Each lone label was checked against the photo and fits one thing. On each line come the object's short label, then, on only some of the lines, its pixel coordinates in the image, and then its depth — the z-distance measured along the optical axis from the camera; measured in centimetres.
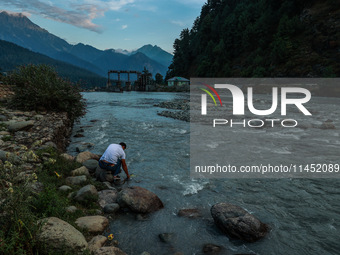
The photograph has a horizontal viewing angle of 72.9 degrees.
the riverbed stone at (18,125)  1073
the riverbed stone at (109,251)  450
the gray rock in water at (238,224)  573
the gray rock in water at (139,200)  690
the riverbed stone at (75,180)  776
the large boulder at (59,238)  399
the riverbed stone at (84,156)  998
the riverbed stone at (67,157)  959
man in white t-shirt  885
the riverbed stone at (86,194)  675
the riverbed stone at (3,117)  1211
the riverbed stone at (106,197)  710
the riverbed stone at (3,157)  713
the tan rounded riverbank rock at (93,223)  546
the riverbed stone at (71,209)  582
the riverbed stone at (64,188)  698
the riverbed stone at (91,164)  971
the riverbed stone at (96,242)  473
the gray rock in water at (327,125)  1880
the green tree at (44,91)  1496
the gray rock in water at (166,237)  576
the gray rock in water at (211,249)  532
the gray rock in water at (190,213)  690
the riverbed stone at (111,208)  673
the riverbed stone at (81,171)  840
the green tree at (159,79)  12692
